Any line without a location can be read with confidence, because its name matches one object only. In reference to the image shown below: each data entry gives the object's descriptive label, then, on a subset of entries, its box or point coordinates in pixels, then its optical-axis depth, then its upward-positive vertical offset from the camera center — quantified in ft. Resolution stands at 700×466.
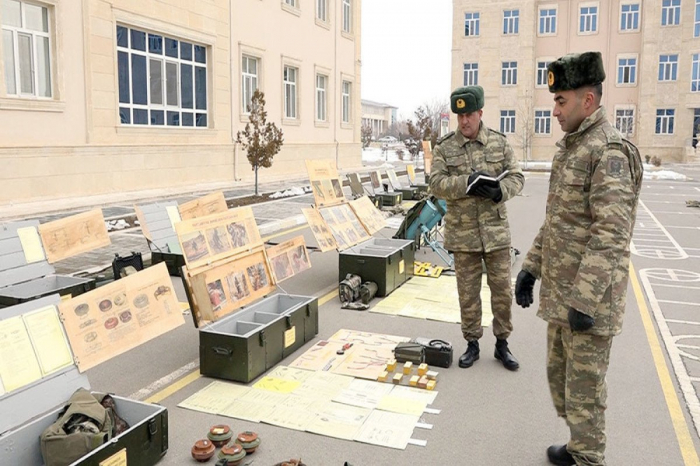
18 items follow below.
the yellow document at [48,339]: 13.64 -3.86
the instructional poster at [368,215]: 31.14 -2.63
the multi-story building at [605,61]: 164.86 +26.89
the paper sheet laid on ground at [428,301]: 24.39 -5.67
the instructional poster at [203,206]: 28.76 -2.05
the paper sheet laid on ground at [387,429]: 14.26 -6.11
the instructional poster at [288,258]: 23.29 -3.63
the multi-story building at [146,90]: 50.72 +6.93
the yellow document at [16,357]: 12.87 -3.98
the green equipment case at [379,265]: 26.91 -4.41
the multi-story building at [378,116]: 438.24 +32.82
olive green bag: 11.70 -5.04
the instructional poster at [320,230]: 28.17 -3.05
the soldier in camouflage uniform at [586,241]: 11.08 -1.40
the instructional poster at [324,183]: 31.01 -1.11
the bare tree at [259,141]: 68.64 +2.09
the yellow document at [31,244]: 23.86 -3.13
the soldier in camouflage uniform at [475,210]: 17.87 -1.38
